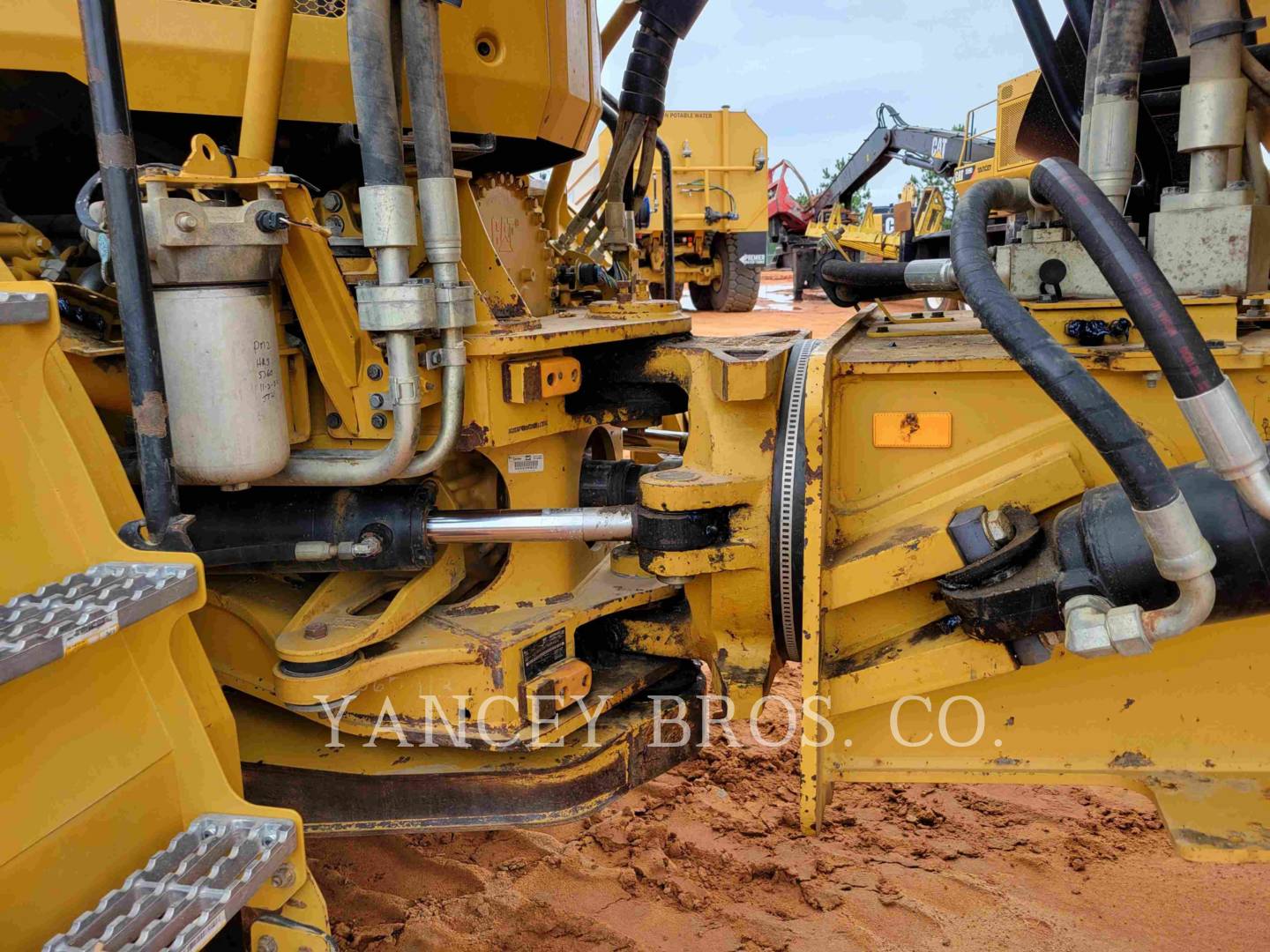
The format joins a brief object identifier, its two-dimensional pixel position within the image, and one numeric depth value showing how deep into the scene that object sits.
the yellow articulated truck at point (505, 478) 1.42
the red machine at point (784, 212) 21.98
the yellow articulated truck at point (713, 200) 14.88
